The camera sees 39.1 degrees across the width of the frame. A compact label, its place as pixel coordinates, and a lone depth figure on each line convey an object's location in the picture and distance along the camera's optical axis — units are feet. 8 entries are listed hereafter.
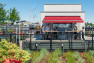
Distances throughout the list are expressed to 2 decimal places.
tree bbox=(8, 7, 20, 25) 125.08
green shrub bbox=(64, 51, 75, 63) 18.71
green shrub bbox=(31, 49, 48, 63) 18.65
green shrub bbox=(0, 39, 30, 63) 13.19
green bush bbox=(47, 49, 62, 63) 18.40
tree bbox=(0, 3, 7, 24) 96.33
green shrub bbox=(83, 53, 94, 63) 19.20
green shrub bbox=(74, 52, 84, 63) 20.22
